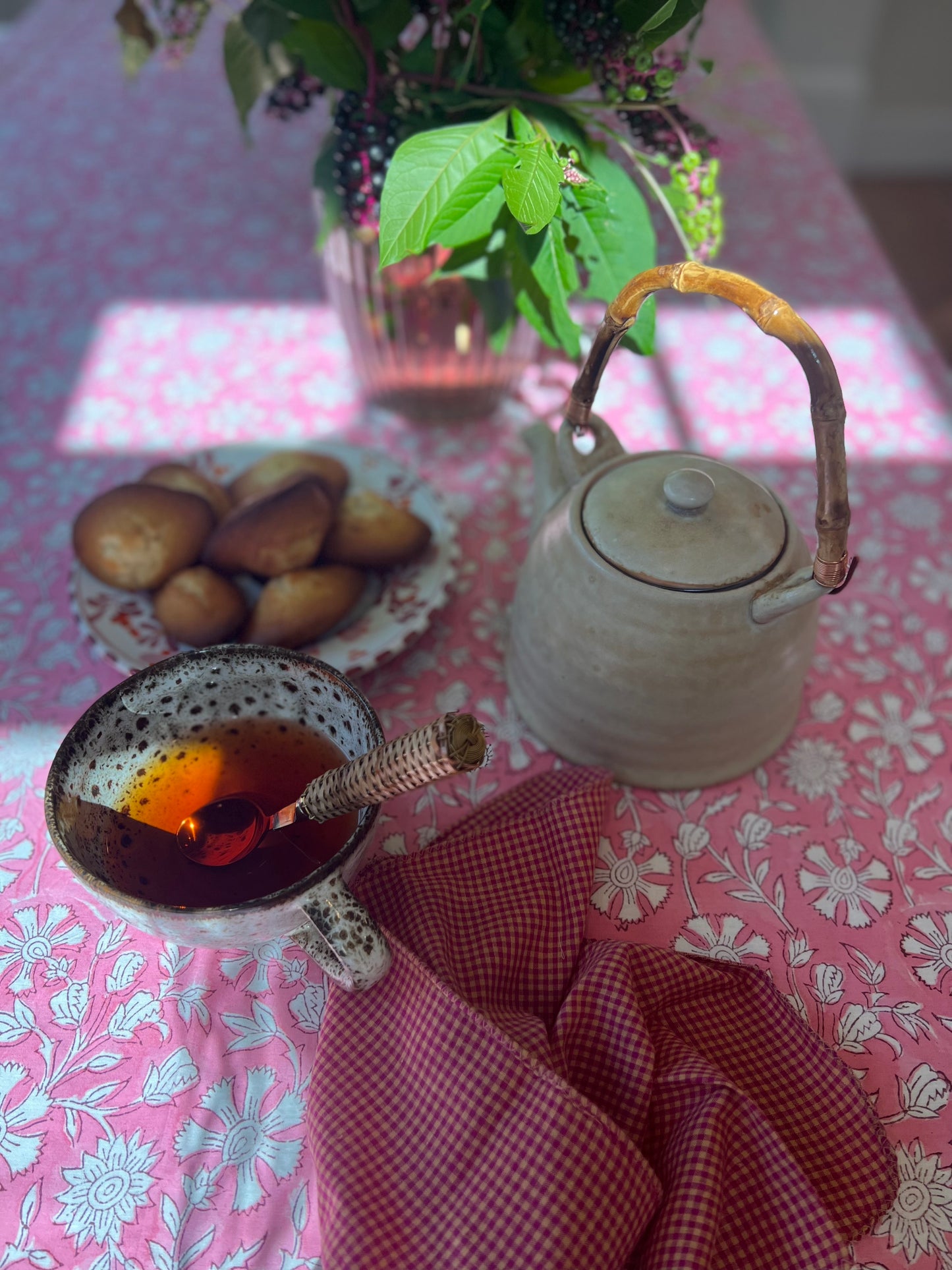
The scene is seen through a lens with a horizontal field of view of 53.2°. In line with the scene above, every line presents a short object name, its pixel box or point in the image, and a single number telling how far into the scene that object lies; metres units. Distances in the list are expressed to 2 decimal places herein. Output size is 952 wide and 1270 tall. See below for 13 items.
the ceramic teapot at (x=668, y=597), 0.48
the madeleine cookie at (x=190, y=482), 0.66
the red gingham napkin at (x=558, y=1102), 0.37
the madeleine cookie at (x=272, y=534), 0.60
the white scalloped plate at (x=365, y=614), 0.59
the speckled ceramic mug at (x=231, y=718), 0.40
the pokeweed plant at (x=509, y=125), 0.49
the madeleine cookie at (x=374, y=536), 0.63
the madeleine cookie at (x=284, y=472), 0.67
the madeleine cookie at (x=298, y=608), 0.59
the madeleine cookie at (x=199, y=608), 0.59
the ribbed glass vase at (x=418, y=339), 0.71
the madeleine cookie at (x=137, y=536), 0.60
